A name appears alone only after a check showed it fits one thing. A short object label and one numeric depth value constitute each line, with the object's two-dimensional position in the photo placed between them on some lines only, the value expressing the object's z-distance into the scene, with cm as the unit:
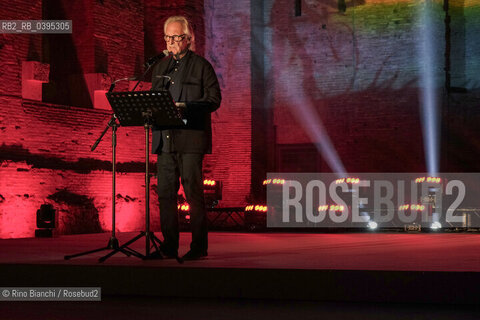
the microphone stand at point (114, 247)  568
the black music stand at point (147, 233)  541
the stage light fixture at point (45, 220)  999
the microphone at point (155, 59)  552
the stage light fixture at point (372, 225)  1227
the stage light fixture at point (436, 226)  1199
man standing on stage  569
